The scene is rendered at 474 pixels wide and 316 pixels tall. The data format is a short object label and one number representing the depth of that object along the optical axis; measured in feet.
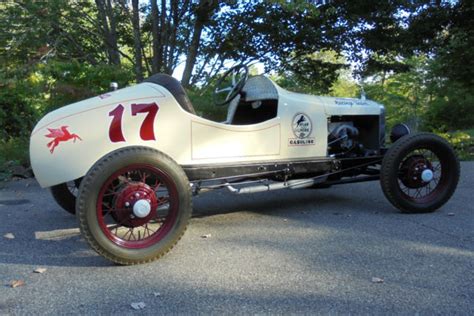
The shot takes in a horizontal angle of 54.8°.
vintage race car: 11.64
